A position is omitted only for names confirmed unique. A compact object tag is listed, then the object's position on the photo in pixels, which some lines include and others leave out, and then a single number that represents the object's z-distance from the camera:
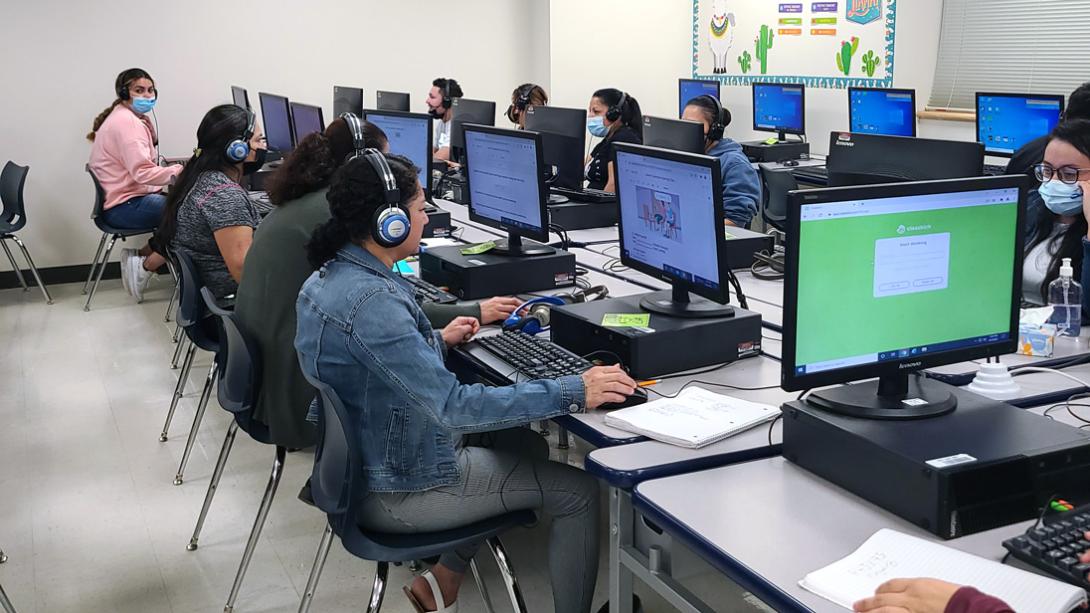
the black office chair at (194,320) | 3.07
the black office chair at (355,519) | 1.84
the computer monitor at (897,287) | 1.54
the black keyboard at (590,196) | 3.92
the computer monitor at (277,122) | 5.59
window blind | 5.24
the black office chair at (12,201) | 5.47
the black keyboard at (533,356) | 2.08
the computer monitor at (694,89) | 7.39
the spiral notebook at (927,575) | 1.20
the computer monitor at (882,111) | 5.83
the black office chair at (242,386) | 2.43
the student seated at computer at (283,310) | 2.48
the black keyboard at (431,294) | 2.77
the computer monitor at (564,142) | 3.81
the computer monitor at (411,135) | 3.62
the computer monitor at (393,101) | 5.86
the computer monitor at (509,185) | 2.79
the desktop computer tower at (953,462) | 1.39
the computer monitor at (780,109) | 6.79
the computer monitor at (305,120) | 4.88
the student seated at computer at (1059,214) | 2.30
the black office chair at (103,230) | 5.59
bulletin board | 6.32
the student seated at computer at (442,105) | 6.32
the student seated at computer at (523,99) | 5.81
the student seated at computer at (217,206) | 3.26
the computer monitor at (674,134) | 3.57
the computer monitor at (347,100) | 5.69
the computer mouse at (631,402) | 1.93
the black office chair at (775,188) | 4.81
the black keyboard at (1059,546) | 1.23
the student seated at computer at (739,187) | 3.72
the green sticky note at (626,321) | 2.16
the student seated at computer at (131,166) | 5.55
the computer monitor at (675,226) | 2.07
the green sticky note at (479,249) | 2.98
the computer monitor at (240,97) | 5.99
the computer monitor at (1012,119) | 4.91
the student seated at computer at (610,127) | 4.57
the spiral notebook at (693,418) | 1.74
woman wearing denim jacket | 1.85
